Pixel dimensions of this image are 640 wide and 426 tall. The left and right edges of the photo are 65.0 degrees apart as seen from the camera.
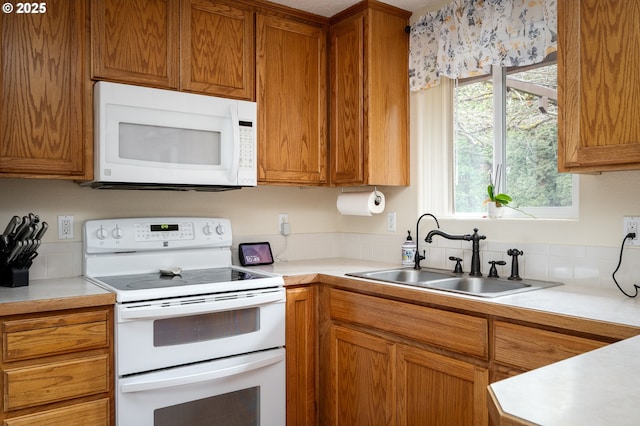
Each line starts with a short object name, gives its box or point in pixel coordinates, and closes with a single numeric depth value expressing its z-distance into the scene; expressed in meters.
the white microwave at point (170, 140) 2.20
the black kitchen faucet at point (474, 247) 2.42
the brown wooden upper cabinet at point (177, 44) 2.27
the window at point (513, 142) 2.34
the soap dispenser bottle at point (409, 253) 2.75
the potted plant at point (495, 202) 2.38
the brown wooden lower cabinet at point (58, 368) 1.76
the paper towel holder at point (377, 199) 2.88
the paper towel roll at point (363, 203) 2.87
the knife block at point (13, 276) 2.05
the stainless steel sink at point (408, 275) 2.51
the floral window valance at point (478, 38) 2.23
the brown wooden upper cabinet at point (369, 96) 2.76
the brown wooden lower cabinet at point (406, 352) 1.63
